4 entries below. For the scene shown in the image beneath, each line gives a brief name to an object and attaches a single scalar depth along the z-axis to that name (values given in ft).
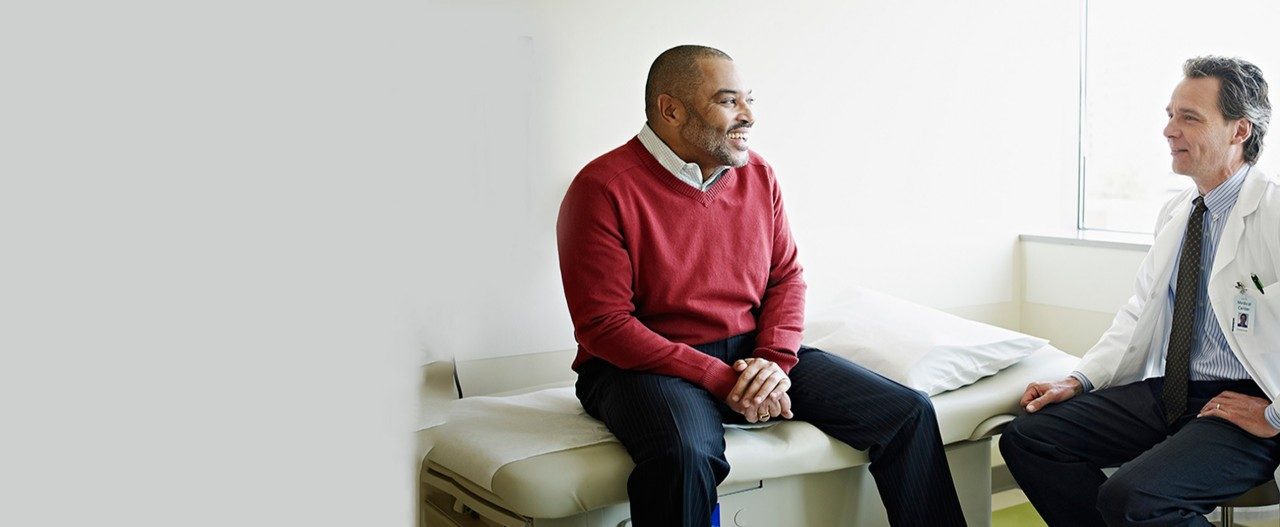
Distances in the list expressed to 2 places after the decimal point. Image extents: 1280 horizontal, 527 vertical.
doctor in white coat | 5.88
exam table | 5.53
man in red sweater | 6.24
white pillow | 7.14
